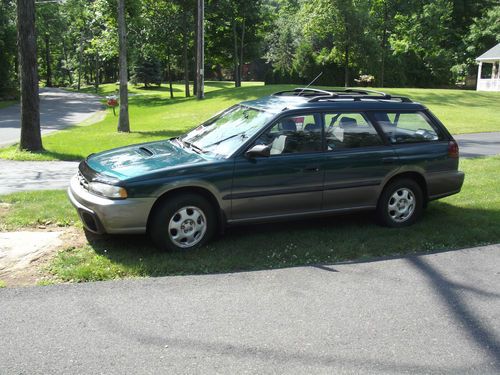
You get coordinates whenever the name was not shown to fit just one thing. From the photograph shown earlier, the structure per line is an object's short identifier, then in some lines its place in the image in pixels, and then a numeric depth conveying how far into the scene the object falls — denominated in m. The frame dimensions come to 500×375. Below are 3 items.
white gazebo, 44.53
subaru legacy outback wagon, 5.47
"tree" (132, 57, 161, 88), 63.09
